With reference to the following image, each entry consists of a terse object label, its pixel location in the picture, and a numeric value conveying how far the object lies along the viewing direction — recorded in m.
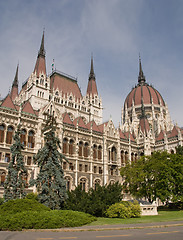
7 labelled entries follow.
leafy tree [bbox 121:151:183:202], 30.83
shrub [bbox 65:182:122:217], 20.78
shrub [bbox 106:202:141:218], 20.81
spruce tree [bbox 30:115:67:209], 20.14
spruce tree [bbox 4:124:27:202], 22.39
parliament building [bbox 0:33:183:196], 34.59
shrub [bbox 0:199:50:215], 15.82
